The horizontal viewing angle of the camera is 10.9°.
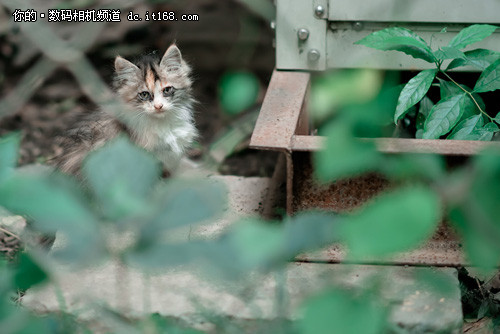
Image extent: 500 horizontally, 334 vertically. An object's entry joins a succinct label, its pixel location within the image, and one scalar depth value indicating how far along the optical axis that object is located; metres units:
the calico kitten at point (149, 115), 2.81
